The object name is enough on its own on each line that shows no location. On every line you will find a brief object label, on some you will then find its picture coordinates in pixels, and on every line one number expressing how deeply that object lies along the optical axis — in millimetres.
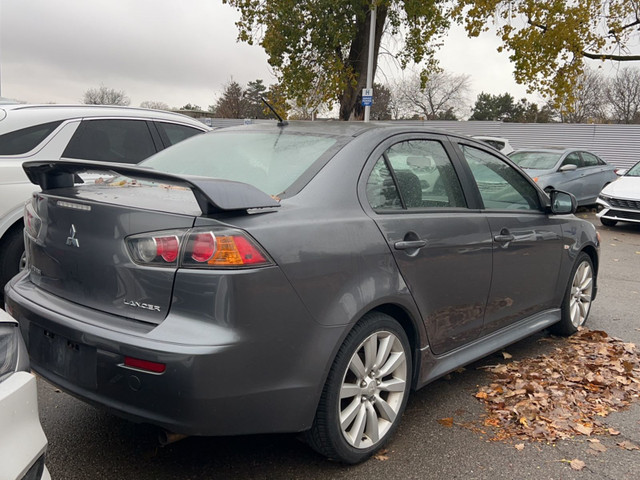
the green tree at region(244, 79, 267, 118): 53031
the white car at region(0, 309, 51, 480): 1605
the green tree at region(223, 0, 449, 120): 15867
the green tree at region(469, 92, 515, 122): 70000
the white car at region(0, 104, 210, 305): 4594
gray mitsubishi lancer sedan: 2154
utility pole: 15664
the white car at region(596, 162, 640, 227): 11305
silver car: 12789
